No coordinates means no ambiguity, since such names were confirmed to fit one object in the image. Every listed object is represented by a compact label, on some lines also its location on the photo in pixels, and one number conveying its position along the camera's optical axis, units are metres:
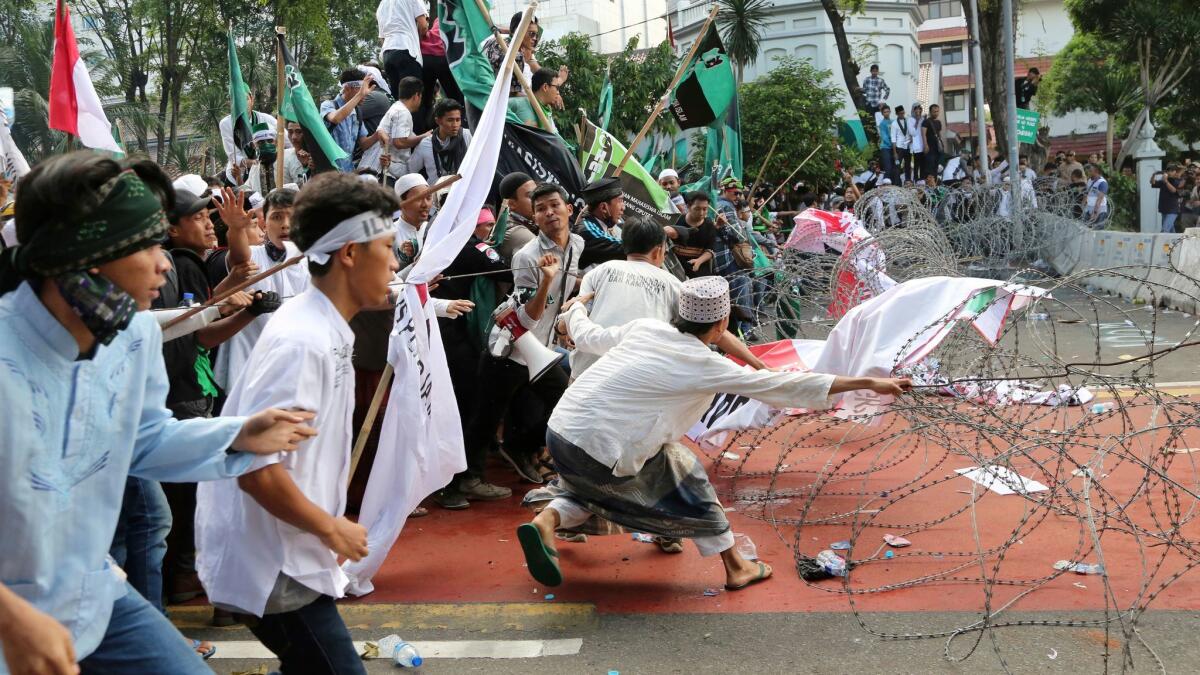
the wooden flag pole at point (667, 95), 8.58
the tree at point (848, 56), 27.34
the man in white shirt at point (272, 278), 5.45
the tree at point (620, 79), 23.98
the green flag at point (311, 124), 8.44
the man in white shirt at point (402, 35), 10.03
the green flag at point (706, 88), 10.77
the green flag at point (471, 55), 8.67
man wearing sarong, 4.83
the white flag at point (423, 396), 4.11
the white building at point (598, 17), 57.00
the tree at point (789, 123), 26.50
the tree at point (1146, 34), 32.38
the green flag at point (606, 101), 11.81
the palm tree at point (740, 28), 35.59
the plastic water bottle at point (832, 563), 5.14
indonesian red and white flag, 7.49
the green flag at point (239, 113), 9.99
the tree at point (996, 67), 24.39
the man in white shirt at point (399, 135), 9.17
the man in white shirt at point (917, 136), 23.83
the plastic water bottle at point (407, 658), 4.36
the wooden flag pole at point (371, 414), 3.67
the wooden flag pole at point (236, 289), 3.48
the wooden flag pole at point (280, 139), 6.63
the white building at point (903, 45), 44.44
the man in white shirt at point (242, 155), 10.94
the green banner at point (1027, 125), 22.42
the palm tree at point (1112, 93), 41.41
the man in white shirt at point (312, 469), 2.68
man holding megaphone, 6.36
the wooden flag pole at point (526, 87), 7.81
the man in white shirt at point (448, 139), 8.66
